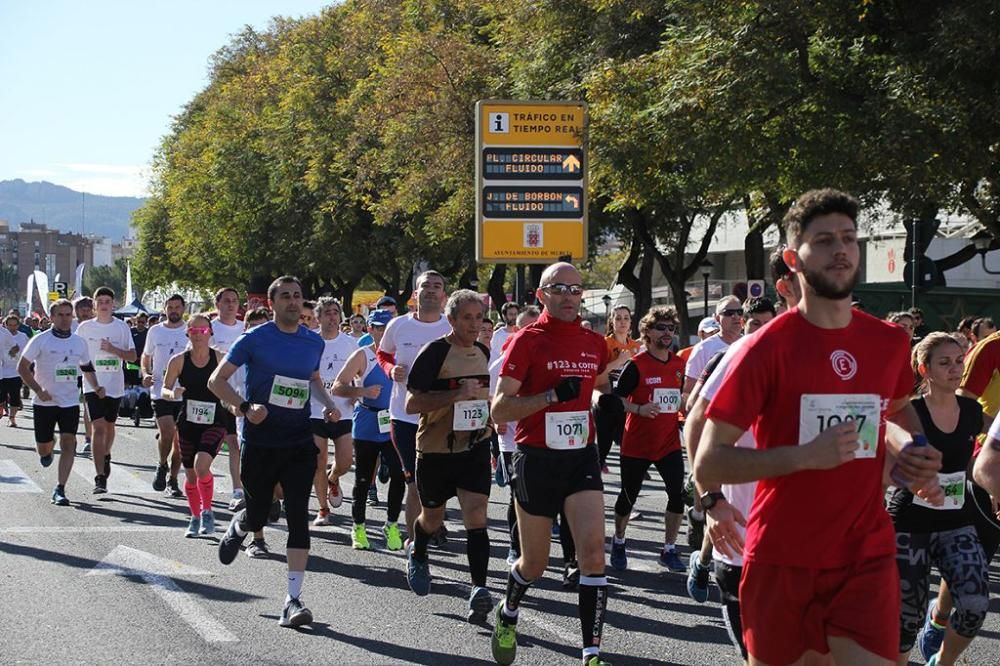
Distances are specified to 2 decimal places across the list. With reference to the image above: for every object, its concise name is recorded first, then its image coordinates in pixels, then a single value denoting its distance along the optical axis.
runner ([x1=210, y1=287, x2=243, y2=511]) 13.32
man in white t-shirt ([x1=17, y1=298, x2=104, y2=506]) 14.21
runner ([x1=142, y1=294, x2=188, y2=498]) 13.75
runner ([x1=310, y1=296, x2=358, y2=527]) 12.35
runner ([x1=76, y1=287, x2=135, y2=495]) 14.84
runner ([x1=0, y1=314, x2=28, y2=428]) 22.09
